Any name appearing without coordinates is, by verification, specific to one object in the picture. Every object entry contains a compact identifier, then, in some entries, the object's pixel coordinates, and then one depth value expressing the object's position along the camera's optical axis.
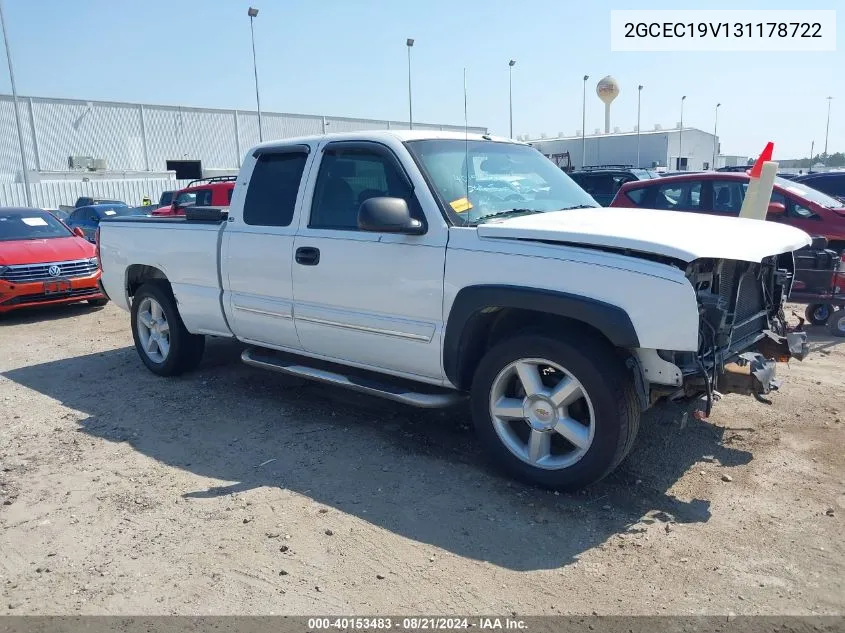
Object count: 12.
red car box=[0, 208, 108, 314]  9.58
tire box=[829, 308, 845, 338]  7.57
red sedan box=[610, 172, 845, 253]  9.04
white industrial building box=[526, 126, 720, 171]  51.25
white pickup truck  3.58
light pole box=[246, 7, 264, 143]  26.98
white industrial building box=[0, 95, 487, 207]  40.03
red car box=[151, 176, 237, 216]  13.37
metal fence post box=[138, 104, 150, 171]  44.16
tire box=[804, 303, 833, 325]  8.04
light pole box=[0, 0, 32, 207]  27.14
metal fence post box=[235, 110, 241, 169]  48.75
